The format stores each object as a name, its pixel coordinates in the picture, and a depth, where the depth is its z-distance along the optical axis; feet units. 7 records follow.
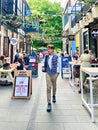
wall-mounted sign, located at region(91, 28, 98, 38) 21.98
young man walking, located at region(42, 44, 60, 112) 15.08
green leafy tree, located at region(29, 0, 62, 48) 105.80
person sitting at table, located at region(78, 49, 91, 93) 19.66
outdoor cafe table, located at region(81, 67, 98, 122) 12.30
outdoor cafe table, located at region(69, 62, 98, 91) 21.36
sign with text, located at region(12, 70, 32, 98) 17.70
